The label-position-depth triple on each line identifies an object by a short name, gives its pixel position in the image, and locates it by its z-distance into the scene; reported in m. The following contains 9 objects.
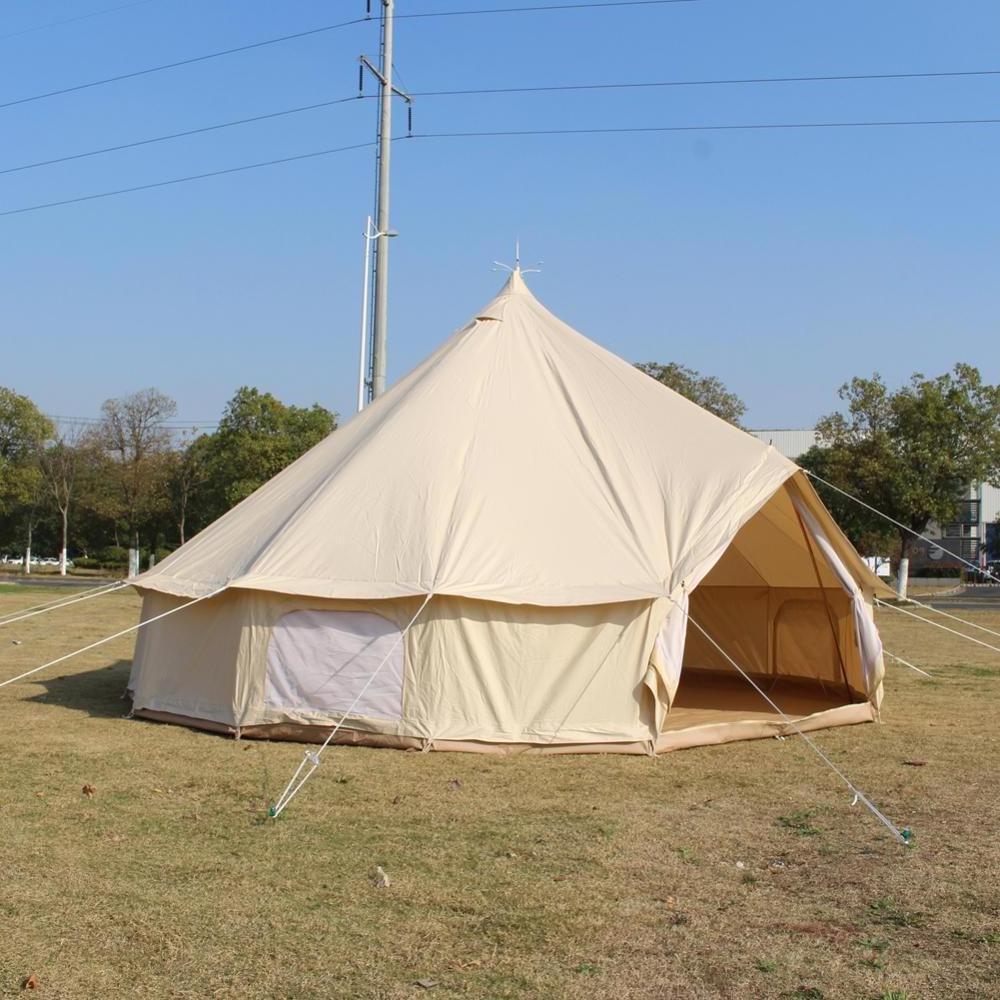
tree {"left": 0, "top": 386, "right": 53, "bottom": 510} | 58.28
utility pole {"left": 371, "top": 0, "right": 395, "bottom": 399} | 17.34
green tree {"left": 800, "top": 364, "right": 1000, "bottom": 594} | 34.66
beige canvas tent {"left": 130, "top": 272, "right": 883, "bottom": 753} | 10.24
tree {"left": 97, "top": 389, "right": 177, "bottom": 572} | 52.66
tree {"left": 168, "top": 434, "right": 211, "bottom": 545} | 52.62
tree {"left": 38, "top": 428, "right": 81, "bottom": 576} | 57.72
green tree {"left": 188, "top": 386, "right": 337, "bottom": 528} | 43.31
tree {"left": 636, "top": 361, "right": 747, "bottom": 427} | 46.16
